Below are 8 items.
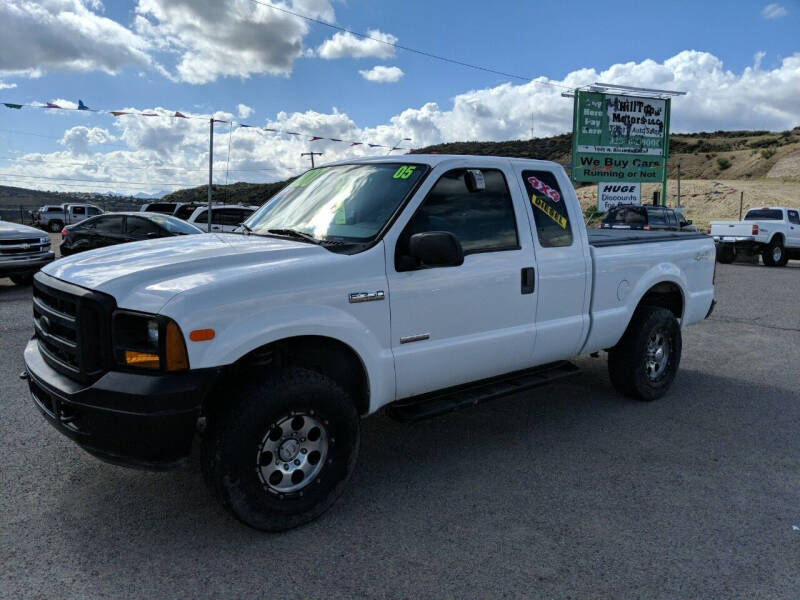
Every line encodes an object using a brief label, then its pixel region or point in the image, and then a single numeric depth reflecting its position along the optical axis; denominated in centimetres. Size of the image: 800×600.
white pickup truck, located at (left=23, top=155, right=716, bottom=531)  292
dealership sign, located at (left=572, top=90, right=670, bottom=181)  2333
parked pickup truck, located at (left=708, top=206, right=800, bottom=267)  1928
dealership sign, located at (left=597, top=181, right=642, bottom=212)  2450
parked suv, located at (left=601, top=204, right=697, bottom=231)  1953
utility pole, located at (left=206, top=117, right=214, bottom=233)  1817
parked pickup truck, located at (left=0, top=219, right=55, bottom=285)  1116
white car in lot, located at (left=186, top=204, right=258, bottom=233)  1836
